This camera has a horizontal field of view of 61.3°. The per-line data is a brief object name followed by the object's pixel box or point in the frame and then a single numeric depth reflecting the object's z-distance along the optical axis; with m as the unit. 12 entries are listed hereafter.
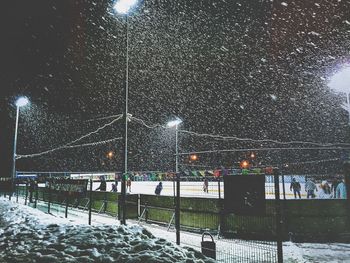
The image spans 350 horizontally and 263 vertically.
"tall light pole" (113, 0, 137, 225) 9.81
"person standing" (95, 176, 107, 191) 22.41
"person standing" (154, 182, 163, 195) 23.98
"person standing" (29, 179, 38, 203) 18.70
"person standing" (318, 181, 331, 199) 9.62
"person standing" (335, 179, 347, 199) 11.04
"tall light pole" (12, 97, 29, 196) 24.75
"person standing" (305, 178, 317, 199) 11.81
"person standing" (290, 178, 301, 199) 14.52
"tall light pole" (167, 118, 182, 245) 6.88
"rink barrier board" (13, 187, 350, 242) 8.33
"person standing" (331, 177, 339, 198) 10.32
